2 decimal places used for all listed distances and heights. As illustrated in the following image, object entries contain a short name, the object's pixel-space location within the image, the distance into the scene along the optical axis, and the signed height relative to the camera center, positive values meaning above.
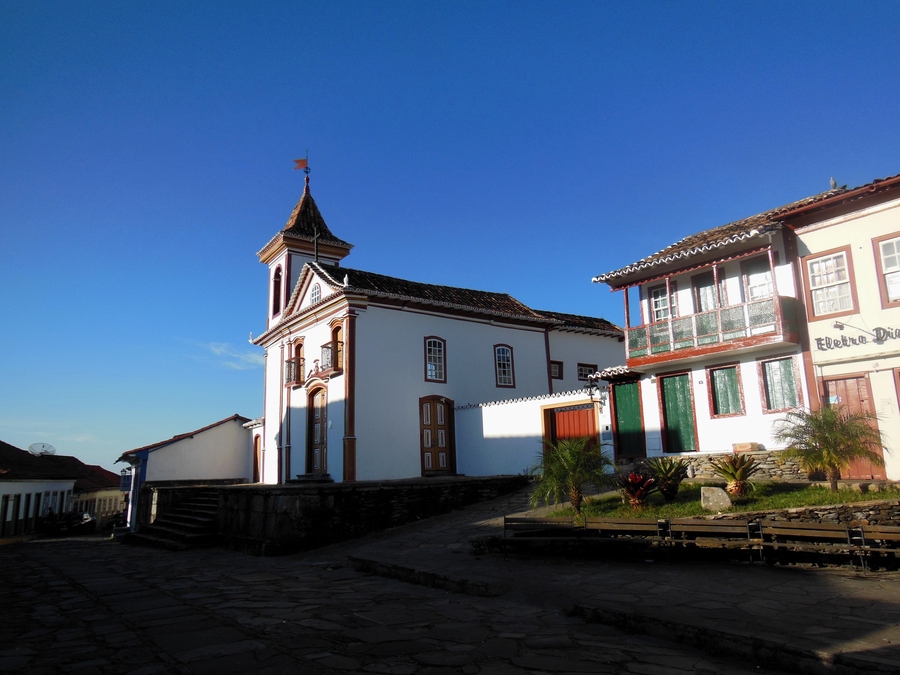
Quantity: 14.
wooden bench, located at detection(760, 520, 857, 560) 8.48 -1.13
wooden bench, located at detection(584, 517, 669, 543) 9.60 -1.00
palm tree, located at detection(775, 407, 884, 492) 12.04 +0.29
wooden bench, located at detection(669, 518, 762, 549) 8.96 -1.06
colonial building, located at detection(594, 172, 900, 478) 13.34 +2.93
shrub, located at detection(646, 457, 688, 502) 12.48 -0.27
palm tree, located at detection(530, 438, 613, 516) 12.39 -0.12
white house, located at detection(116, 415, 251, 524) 26.53 +0.85
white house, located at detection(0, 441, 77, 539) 28.02 -0.33
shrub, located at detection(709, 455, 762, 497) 12.11 -0.28
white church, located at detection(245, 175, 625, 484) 19.52 +3.02
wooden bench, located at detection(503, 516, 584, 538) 10.72 -1.04
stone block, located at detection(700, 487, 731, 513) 11.17 -0.68
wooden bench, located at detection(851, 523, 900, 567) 8.12 -1.15
